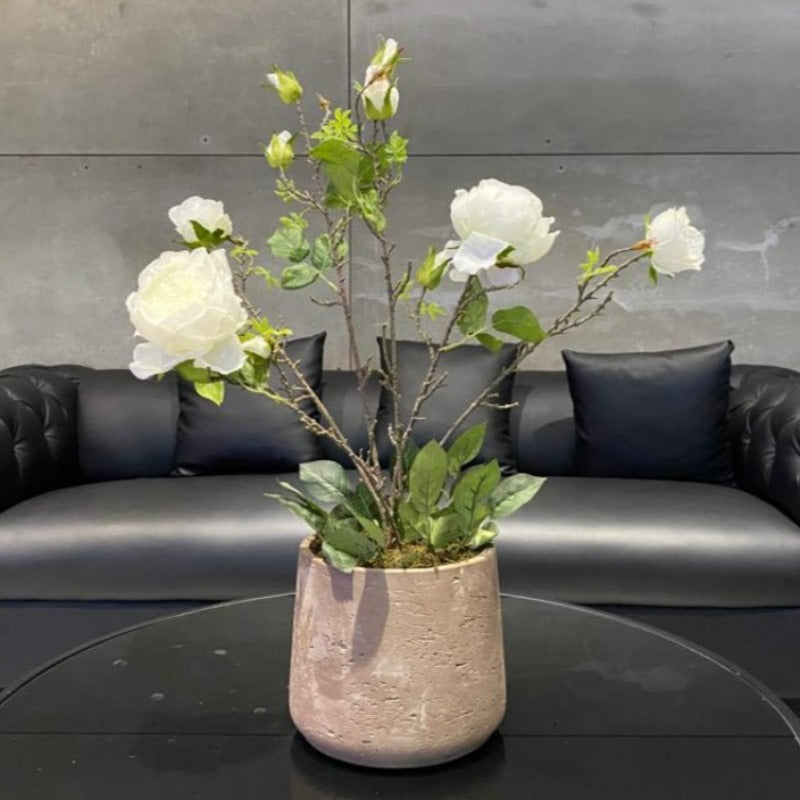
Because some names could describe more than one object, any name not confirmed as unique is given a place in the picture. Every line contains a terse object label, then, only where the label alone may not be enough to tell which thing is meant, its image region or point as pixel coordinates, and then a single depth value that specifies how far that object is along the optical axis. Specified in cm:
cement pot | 98
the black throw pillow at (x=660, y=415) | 274
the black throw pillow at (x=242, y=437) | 280
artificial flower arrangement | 82
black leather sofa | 225
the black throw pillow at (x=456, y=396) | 278
